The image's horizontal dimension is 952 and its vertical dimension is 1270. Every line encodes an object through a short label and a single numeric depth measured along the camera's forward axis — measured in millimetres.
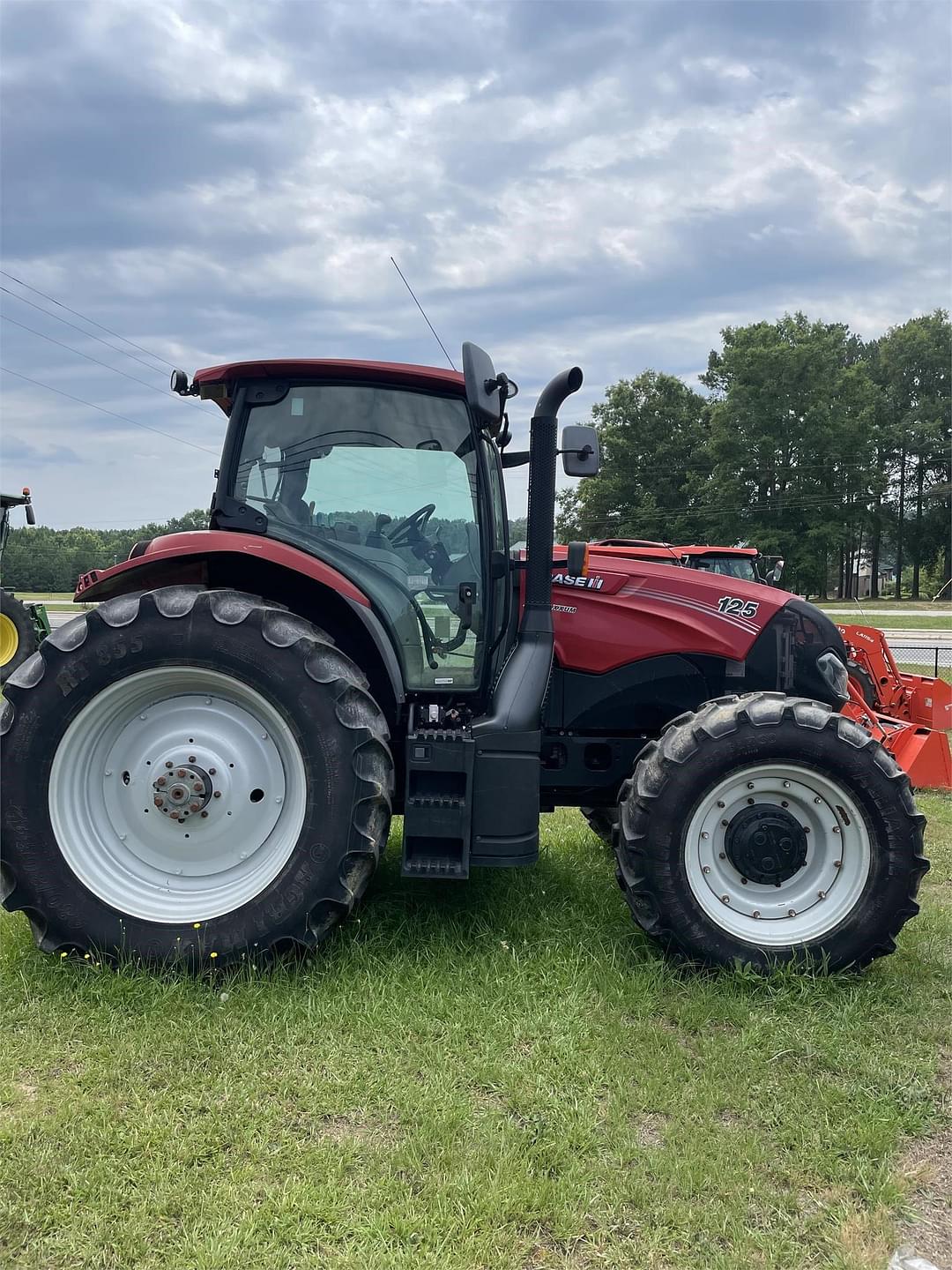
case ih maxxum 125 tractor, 2994
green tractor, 10133
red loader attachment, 4926
